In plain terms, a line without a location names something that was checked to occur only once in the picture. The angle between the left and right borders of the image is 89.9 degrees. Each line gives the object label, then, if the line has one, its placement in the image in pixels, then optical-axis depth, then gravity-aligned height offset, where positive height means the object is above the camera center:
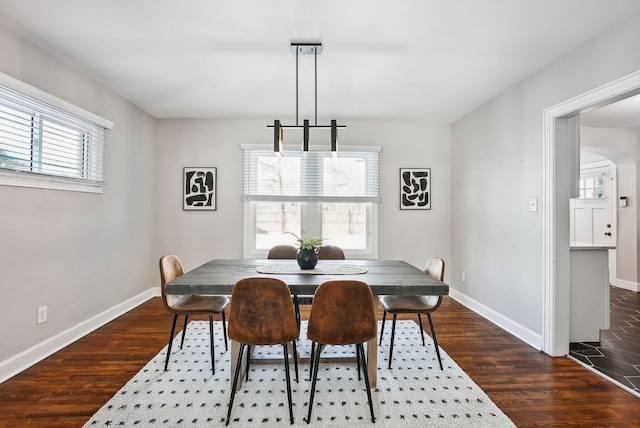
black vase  2.48 -0.33
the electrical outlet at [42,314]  2.58 -0.81
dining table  1.97 -0.42
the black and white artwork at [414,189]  4.59 +0.40
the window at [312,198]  4.46 +0.25
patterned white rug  1.84 -1.17
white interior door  5.25 +0.20
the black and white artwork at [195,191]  4.44 +0.33
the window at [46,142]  2.33 +0.62
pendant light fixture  2.51 +0.70
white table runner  2.39 -0.42
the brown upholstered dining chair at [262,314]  1.79 -0.56
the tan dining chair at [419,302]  2.43 -0.68
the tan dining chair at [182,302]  2.37 -0.70
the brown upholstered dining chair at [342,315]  1.80 -0.57
